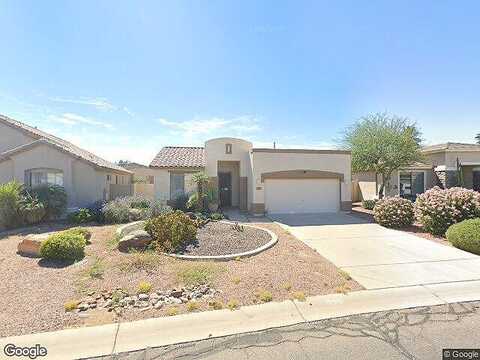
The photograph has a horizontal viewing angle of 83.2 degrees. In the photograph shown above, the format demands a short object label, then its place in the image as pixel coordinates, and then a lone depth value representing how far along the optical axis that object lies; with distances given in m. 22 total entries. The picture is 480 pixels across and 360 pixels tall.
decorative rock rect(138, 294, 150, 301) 5.08
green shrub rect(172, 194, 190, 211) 15.55
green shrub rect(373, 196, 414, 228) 11.85
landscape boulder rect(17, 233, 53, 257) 7.55
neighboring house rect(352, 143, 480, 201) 20.12
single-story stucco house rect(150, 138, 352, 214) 15.35
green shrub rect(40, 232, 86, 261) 7.03
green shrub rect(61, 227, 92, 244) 8.32
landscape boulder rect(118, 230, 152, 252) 7.88
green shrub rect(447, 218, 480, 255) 7.82
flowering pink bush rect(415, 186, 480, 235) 9.76
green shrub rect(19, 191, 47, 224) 11.49
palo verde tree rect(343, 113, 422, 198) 16.38
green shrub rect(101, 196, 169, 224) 12.63
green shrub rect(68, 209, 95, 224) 12.45
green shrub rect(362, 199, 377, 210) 17.70
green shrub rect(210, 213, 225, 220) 12.84
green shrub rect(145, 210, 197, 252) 8.08
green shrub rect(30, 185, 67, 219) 12.27
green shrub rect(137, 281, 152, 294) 5.38
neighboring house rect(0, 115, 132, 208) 14.04
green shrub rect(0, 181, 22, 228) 11.18
